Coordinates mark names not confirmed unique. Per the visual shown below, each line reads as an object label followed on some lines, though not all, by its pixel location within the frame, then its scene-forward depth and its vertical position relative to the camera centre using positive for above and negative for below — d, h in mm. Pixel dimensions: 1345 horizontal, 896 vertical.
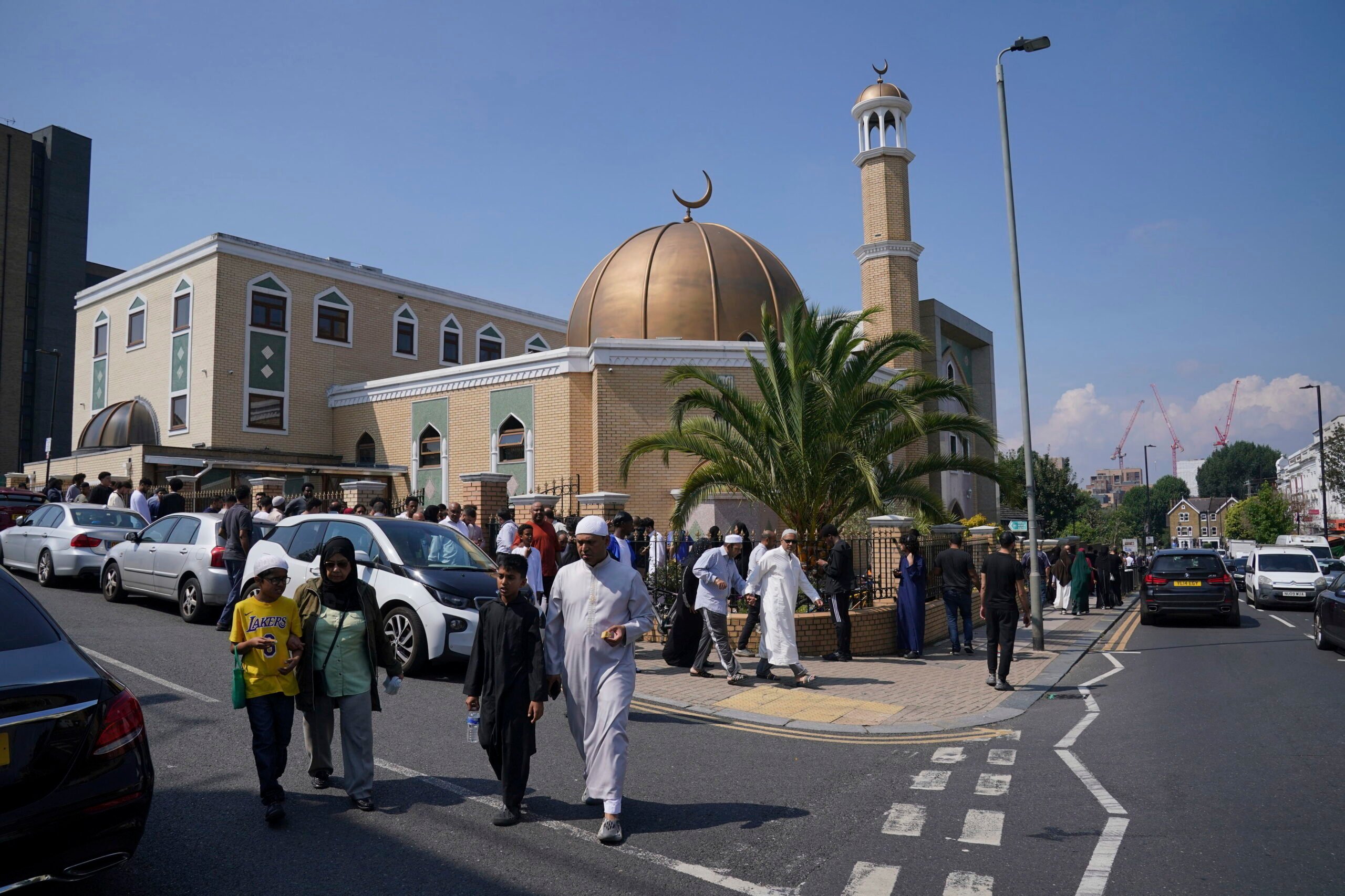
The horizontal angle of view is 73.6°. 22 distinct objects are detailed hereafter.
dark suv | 16531 -1190
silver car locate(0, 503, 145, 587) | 14164 +57
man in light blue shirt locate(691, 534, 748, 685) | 9781 -639
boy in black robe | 5012 -827
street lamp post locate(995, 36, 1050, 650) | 13633 +2097
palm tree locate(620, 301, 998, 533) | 13695 +1577
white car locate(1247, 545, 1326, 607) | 22047 -1355
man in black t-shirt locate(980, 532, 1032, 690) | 9906 -863
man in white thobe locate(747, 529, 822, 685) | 9992 -785
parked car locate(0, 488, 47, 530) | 18984 +849
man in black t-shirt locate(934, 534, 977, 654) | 12180 -771
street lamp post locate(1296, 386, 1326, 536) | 38812 +3143
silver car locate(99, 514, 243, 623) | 11562 -348
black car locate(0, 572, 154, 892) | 3355 -875
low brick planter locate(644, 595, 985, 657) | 12125 -1403
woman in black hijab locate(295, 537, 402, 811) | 5215 -701
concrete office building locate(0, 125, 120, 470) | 55719 +17430
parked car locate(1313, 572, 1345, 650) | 12062 -1324
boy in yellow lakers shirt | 4914 -704
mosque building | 24094 +5532
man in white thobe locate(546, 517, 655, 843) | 5031 -633
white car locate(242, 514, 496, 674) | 8977 -379
